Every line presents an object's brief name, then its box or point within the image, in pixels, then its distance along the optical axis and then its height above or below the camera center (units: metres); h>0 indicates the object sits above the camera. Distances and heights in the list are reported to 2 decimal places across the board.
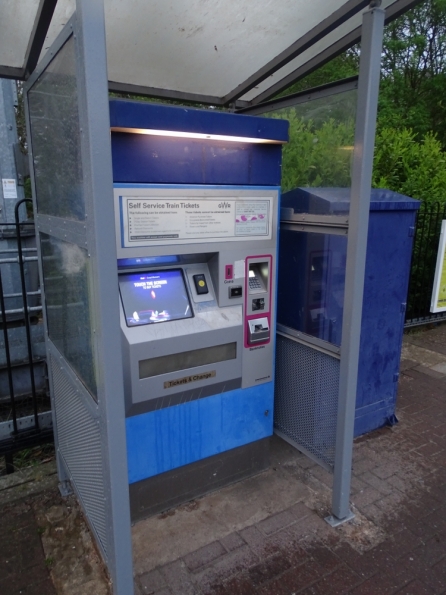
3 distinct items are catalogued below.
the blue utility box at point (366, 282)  2.60 -0.53
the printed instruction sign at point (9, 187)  4.31 +0.11
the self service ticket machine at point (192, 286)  2.14 -0.45
